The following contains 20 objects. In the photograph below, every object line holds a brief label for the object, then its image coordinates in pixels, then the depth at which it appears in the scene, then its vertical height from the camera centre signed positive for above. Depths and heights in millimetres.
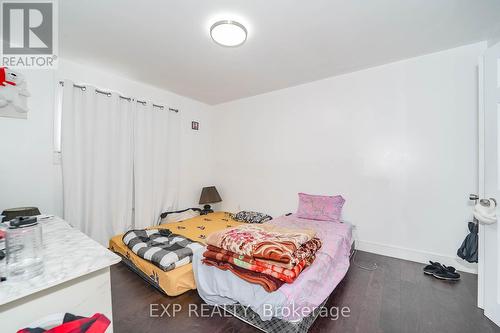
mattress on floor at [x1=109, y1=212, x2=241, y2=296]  1899 -974
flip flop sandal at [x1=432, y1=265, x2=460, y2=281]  2146 -1105
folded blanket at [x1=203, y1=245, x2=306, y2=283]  1372 -695
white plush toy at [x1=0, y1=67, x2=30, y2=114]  2195 +793
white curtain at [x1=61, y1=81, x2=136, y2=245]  2670 +66
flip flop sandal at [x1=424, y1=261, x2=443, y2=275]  2258 -1096
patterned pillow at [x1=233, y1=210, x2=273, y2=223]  3395 -842
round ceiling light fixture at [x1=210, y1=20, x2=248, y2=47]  1938 +1255
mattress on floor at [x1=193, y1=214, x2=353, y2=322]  1332 -884
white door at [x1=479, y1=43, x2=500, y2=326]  1600 -60
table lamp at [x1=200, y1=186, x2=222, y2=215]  4117 -620
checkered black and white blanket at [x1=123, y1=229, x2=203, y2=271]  2004 -866
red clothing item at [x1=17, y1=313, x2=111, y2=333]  644 -499
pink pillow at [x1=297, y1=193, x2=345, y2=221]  2825 -566
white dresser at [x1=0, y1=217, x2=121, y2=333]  756 -494
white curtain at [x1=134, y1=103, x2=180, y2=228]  3312 +47
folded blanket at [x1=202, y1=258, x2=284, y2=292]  1381 -770
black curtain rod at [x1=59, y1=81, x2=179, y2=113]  2731 +1017
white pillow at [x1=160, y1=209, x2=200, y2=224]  3535 -873
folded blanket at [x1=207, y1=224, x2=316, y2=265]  1443 -568
